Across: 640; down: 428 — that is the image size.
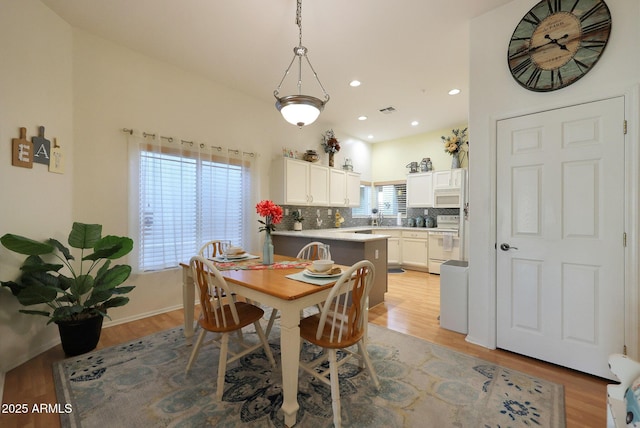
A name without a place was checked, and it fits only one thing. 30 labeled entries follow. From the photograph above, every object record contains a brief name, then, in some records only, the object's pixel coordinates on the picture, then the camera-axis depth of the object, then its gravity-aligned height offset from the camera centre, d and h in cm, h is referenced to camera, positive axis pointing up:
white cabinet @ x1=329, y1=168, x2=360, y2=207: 518 +53
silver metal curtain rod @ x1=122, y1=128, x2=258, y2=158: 290 +90
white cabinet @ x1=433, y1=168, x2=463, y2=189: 515 +73
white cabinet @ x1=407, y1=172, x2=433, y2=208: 557 +53
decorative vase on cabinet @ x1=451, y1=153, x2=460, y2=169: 529 +105
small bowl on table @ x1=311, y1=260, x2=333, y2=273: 187 -37
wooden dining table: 148 -51
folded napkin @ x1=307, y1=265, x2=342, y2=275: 188 -41
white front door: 187 -16
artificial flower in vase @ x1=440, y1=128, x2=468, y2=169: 525 +137
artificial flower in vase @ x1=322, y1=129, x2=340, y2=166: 524 +140
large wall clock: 188 +131
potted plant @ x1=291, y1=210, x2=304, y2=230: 460 -9
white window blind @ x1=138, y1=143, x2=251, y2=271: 304 +14
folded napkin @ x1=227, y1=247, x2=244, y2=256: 257 -36
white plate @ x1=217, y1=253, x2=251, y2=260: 254 -42
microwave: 517 +34
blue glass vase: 230 -34
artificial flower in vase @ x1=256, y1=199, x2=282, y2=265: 221 -5
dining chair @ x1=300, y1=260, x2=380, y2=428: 151 -74
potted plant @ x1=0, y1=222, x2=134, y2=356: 200 -58
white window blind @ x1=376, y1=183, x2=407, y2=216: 641 +38
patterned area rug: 154 -119
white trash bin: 262 -83
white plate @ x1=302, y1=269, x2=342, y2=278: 183 -42
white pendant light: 200 +83
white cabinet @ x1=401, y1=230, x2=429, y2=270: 536 -72
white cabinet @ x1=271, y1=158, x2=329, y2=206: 425 +53
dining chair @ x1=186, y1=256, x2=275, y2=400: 173 -75
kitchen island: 330 -47
